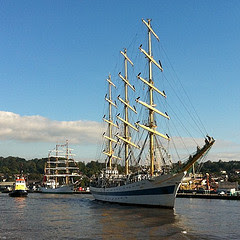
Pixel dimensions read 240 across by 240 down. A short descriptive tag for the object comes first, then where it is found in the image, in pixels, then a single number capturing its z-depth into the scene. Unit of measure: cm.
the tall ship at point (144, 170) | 5406
